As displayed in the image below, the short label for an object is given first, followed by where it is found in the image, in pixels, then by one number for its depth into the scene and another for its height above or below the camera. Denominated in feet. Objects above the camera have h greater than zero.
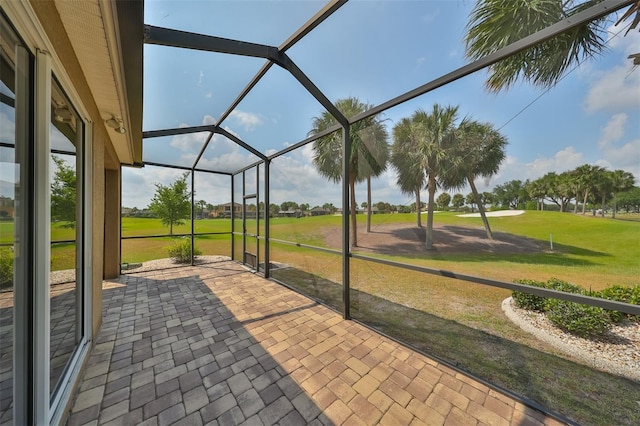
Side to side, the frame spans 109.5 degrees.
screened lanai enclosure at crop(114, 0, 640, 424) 5.33 +2.08
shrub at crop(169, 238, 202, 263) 22.67 -3.61
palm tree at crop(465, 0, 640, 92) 5.17 +4.21
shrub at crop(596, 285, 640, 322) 5.23 -1.92
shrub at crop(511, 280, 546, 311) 7.68 -3.03
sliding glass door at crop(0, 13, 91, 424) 3.43 -0.29
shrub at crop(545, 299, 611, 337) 6.66 -3.28
